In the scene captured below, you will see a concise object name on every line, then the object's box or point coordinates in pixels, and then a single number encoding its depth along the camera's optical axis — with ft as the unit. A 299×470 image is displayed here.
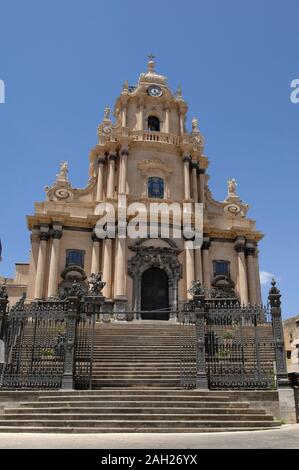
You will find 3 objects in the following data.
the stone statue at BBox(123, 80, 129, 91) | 113.07
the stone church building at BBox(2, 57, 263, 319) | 89.92
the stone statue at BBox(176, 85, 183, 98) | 116.16
